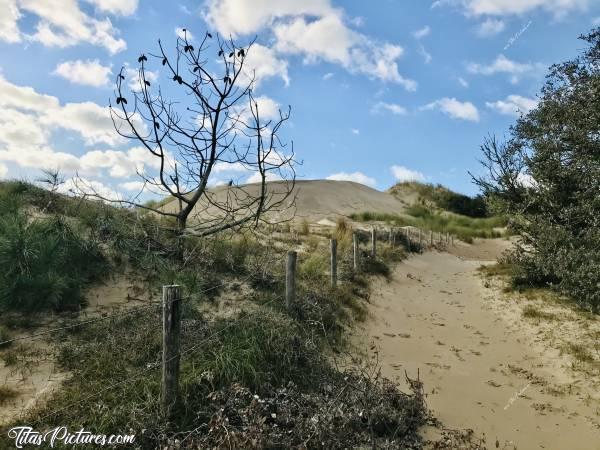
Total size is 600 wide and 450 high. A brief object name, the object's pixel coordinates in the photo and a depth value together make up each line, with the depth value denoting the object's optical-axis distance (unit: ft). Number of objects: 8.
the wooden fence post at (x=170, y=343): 14.40
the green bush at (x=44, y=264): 22.22
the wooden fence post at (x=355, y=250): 42.04
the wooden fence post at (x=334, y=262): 34.79
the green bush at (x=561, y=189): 30.22
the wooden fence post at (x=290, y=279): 24.72
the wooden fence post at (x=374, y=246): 50.76
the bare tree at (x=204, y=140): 21.26
